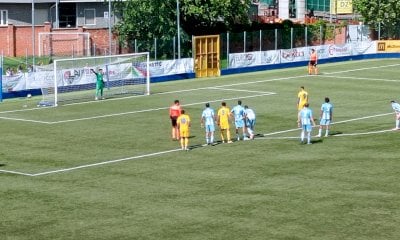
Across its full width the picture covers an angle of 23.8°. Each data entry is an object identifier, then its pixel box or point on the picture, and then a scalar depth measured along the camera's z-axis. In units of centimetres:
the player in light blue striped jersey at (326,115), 3997
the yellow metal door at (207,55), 6838
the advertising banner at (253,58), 7119
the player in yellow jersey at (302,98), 4322
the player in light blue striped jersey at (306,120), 3781
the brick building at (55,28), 7488
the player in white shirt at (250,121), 4000
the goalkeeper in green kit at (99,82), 5485
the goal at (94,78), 5641
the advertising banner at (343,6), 9875
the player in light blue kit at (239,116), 3981
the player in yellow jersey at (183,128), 3703
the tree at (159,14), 7538
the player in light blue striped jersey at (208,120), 3812
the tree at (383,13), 8469
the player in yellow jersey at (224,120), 3894
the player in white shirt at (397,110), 4159
